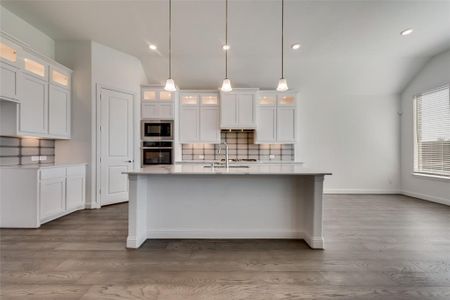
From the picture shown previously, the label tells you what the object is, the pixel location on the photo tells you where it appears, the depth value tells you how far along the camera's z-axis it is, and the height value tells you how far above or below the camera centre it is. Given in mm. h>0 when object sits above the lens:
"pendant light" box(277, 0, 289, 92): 2802 +814
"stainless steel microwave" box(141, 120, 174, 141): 4990 +425
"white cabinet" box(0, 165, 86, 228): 3115 -675
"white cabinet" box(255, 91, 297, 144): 5262 +669
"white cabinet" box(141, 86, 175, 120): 5004 +1009
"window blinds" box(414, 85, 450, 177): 4648 +397
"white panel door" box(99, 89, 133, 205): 4336 +105
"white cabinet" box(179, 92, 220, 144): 5258 +711
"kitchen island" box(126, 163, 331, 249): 2779 -716
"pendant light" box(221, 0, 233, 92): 2844 +812
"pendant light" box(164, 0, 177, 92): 2894 +821
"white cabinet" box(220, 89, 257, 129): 5160 +954
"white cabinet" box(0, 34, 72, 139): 2982 +841
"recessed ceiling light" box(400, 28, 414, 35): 3903 +2085
